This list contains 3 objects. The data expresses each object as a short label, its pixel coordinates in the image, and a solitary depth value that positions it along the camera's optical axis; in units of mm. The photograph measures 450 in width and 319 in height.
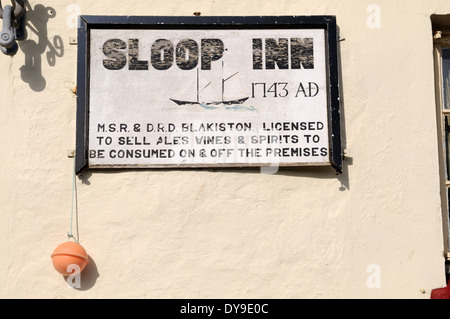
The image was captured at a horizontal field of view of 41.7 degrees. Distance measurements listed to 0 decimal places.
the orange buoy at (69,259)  3605
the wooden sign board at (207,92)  3900
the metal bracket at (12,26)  3854
